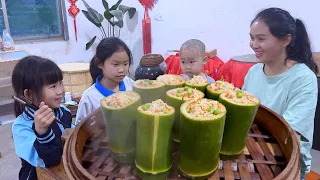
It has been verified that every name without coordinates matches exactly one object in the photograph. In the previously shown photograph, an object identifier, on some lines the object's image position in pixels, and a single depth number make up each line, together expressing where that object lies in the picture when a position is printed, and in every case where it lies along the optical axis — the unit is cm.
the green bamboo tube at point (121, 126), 85
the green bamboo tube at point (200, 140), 76
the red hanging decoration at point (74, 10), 504
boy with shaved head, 195
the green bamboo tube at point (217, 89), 100
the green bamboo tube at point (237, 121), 87
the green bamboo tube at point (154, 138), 78
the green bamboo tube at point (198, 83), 107
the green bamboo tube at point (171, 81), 110
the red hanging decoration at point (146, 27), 460
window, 460
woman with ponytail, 120
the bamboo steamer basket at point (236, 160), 76
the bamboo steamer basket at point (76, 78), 380
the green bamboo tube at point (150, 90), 102
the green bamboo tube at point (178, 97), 91
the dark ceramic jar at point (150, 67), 366
